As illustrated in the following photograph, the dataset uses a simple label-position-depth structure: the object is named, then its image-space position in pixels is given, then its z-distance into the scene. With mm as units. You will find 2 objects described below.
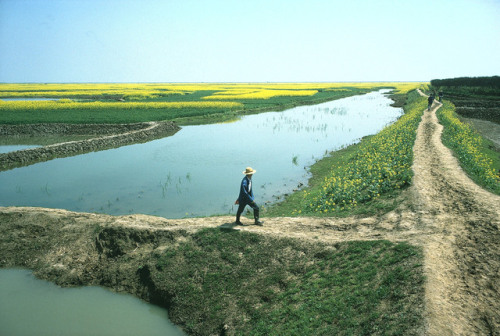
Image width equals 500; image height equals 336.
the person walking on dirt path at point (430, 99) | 33438
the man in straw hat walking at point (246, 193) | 8898
